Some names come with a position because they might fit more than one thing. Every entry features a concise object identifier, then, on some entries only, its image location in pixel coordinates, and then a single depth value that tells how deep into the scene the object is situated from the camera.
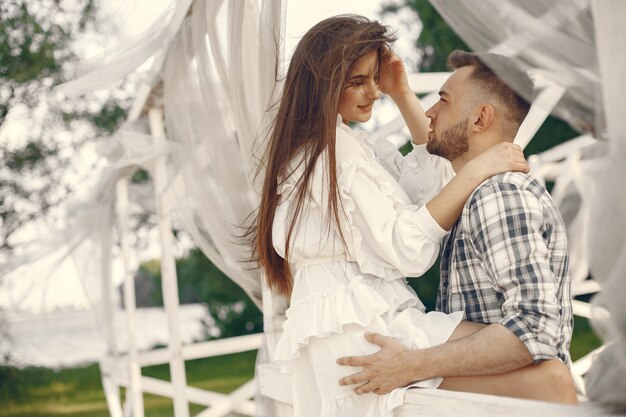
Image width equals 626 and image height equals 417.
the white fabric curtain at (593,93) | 1.56
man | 2.21
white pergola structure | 1.60
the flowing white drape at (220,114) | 3.36
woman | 2.43
